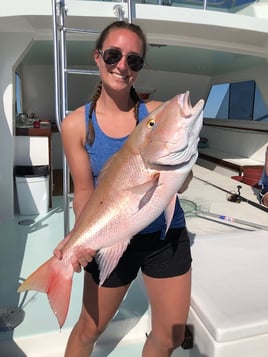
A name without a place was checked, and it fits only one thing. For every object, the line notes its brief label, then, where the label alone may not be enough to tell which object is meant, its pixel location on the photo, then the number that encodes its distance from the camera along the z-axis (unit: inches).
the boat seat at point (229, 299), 54.1
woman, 50.9
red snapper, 40.6
